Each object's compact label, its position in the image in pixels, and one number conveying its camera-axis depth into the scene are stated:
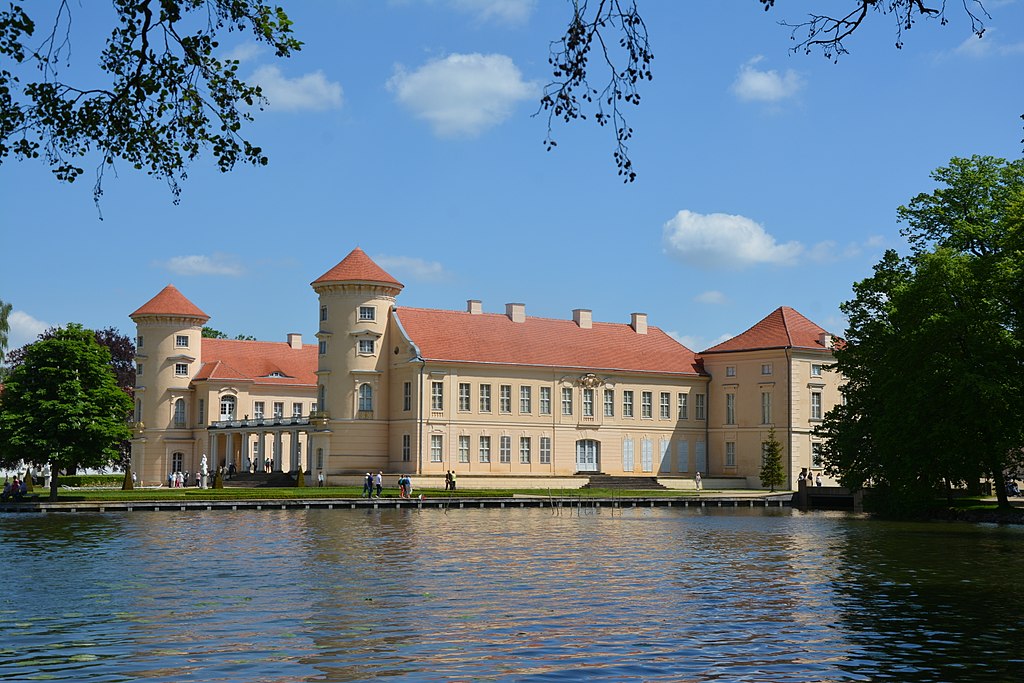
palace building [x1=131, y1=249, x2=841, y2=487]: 79.94
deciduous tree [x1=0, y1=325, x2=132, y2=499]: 59.38
